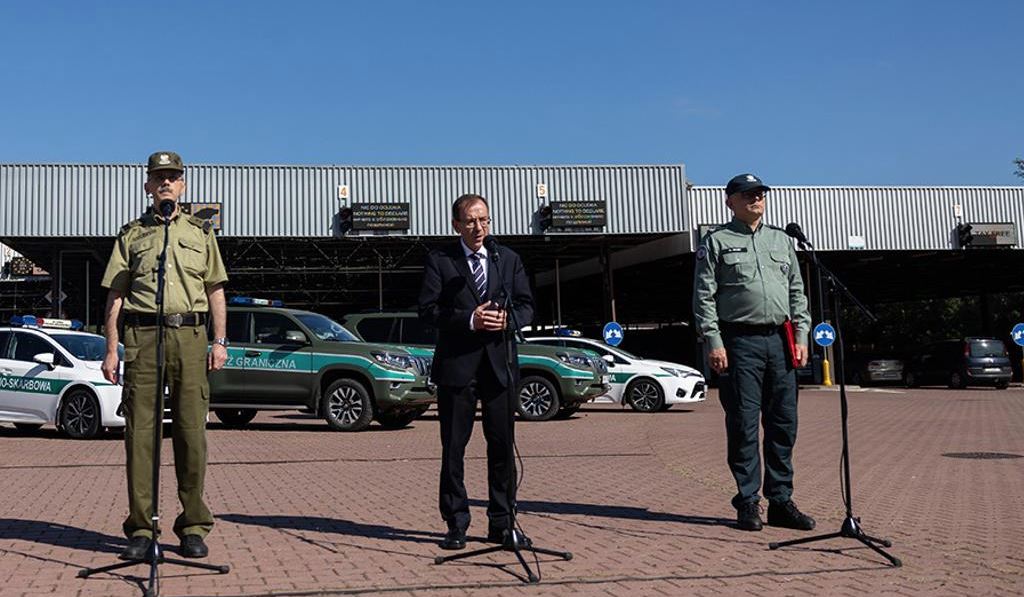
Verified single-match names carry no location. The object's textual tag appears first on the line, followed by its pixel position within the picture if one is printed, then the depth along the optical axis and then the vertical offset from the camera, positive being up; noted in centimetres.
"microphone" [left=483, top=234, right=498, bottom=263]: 567 +71
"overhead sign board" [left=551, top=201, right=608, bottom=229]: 3503 +529
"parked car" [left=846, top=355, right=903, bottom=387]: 3997 -1
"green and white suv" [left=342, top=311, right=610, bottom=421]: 1766 +19
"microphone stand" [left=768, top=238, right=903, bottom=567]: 558 -33
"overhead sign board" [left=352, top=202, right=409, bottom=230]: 3431 +531
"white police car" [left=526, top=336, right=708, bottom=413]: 2097 -10
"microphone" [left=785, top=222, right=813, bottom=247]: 613 +79
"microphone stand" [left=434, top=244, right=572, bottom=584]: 539 -36
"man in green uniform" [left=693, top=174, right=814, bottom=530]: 643 +21
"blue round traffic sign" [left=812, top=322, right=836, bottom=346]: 3067 +108
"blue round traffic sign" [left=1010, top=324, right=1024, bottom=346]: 3334 +97
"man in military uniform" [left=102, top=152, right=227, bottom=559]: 553 +23
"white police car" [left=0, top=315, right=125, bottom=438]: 1445 +17
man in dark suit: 578 +12
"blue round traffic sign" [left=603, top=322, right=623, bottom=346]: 3192 +132
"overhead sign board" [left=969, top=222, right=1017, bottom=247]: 3722 +449
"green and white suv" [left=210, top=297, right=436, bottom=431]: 1546 +20
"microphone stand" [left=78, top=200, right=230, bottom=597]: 481 -30
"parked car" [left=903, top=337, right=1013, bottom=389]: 3391 +13
